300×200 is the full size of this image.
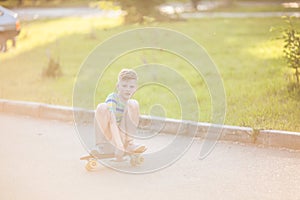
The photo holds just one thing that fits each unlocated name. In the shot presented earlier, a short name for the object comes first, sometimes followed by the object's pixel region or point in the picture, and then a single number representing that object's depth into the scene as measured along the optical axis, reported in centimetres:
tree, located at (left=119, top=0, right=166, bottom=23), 2241
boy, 823
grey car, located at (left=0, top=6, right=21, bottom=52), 2150
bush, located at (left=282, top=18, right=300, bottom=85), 1205
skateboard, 840
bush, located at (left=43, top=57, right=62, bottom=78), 1590
